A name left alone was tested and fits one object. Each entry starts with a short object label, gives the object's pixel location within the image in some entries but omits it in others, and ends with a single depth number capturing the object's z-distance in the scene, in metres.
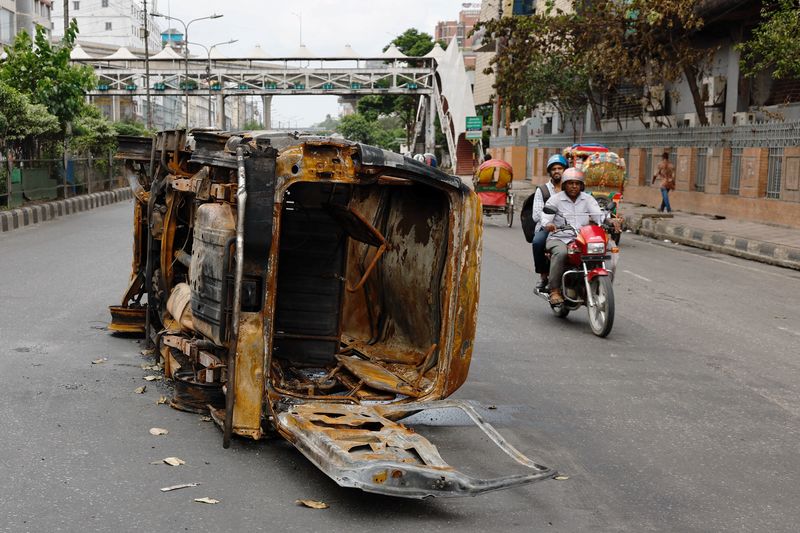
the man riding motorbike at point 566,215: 9.90
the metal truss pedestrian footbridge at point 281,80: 78.56
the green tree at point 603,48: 27.58
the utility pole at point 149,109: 51.12
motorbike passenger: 10.41
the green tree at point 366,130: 100.81
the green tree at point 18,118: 22.25
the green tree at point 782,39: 19.30
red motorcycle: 9.30
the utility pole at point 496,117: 47.03
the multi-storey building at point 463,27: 123.89
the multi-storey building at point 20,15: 57.44
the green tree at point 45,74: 25.92
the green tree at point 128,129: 39.69
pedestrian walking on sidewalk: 26.11
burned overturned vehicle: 5.00
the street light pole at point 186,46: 69.72
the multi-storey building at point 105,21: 126.81
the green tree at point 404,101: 91.06
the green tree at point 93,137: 31.00
